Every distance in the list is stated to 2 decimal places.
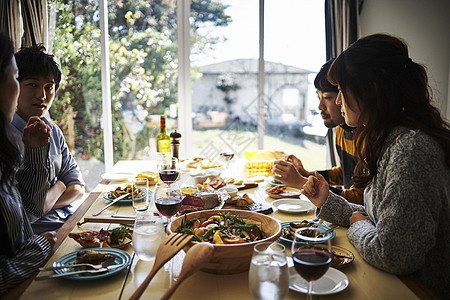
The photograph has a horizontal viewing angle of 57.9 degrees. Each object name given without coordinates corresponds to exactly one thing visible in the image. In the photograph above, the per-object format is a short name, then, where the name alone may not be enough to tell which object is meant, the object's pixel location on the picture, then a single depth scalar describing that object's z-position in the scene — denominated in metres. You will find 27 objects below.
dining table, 0.98
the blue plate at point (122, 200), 1.83
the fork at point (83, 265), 1.05
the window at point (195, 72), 4.20
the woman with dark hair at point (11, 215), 1.09
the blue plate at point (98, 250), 1.03
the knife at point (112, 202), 1.65
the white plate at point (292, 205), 1.70
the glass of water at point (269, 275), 0.82
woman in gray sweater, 1.09
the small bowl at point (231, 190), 1.81
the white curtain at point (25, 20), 3.85
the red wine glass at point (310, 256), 0.86
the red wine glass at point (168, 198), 1.34
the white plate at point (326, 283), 0.98
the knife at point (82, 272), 1.00
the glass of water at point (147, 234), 1.09
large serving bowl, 1.03
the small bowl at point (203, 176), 2.31
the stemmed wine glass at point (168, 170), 1.85
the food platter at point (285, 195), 1.96
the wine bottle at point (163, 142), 2.82
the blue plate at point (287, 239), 1.26
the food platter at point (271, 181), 2.21
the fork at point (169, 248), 0.96
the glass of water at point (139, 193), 1.55
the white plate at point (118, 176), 2.37
